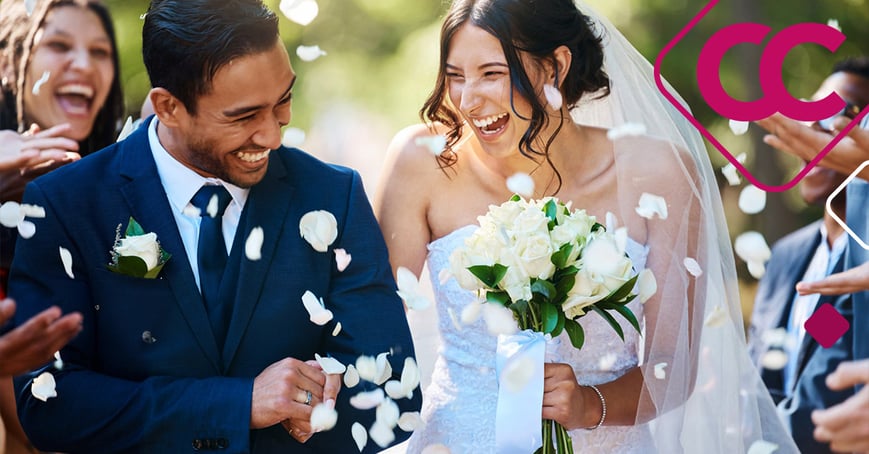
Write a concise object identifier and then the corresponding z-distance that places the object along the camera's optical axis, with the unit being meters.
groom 2.65
